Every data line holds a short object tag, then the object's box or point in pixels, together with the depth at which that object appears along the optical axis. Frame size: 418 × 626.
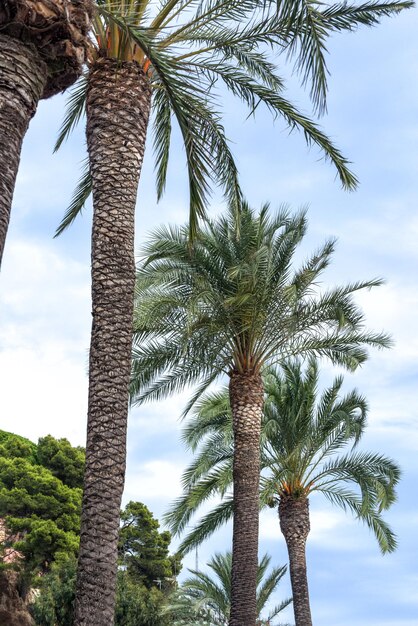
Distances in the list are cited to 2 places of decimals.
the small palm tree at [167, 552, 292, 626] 26.12
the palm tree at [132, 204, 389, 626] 17.25
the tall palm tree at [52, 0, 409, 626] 8.87
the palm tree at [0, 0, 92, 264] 6.21
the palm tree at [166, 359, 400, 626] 23.17
